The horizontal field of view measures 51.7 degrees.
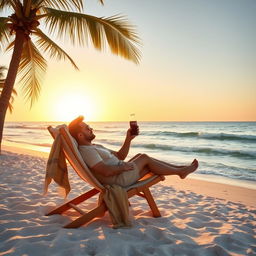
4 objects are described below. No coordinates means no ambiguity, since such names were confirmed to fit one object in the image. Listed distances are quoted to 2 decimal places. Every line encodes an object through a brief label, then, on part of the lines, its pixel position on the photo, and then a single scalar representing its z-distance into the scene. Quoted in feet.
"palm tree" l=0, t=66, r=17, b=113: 48.36
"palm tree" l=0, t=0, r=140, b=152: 19.34
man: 9.01
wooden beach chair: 8.61
